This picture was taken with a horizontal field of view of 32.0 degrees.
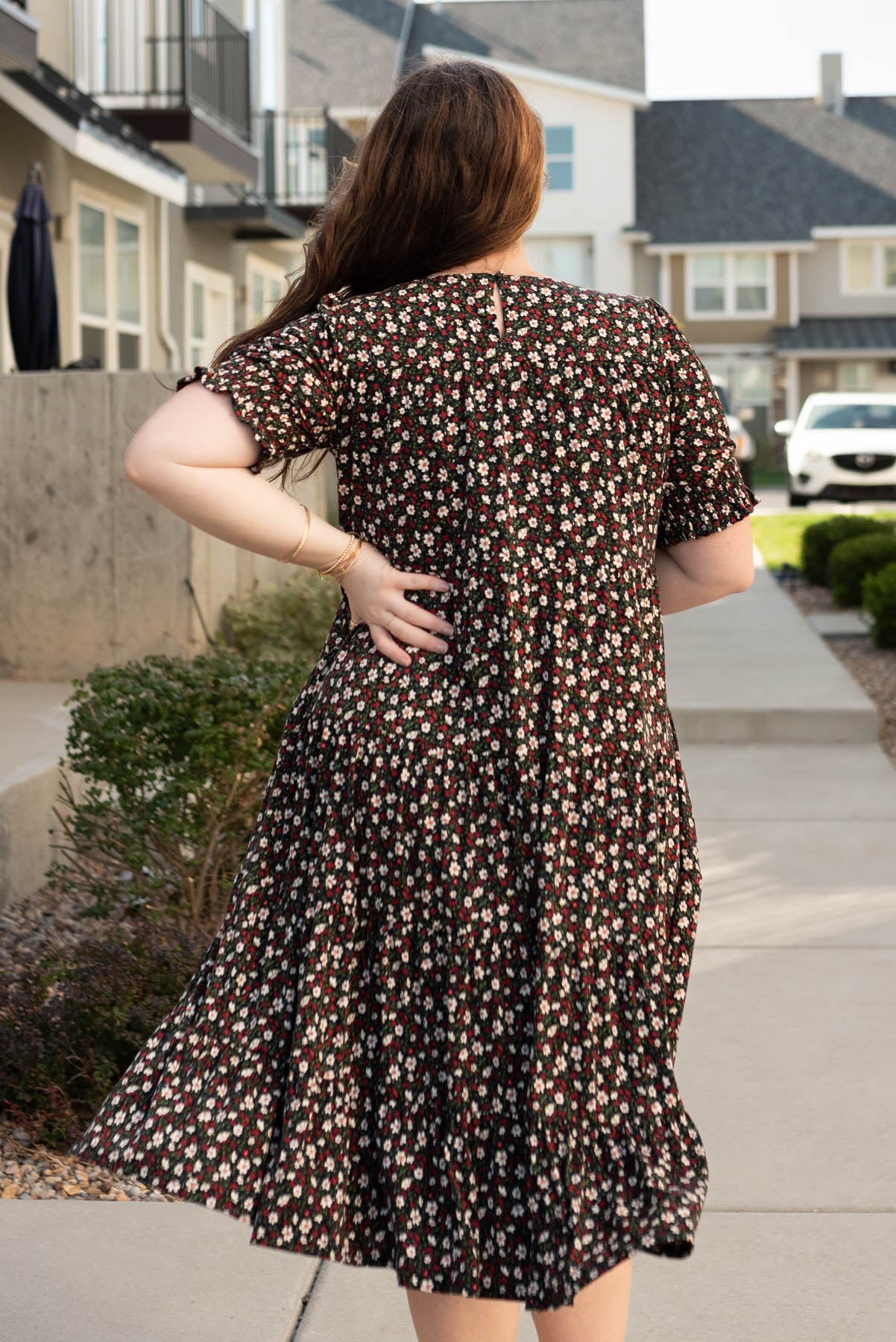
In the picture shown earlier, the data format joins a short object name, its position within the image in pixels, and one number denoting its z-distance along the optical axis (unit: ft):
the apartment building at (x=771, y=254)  128.88
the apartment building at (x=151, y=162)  37.65
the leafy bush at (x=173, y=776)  13.58
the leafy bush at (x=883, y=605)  32.83
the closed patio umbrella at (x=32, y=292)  32.65
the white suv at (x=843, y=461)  74.95
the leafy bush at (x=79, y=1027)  10.84
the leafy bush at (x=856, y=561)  39.11
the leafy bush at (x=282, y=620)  24.39
